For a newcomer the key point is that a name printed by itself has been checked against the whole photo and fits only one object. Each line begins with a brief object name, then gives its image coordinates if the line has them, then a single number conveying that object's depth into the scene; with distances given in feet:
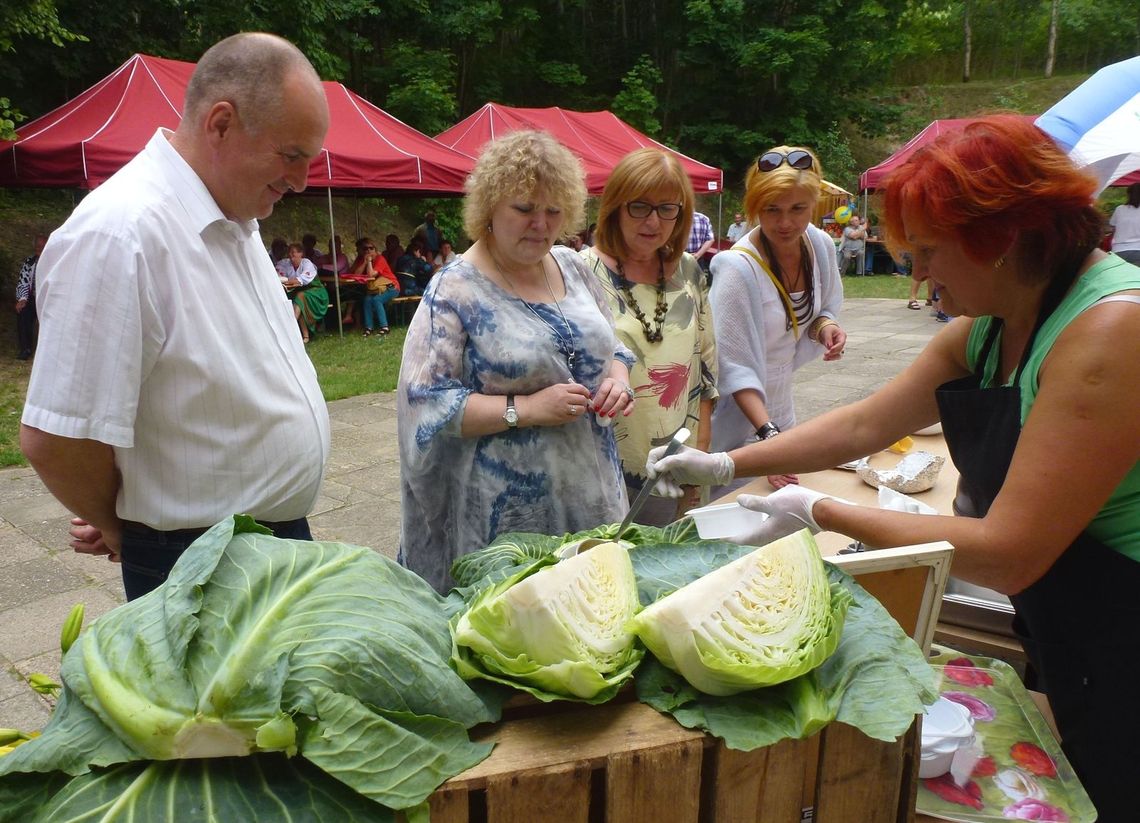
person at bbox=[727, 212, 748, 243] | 65.67
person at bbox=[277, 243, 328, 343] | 40.98
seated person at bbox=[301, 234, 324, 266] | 44.73
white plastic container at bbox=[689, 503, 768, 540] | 6.21
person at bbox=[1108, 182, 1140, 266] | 21.83
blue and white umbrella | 13.32
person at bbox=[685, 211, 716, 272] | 34.86
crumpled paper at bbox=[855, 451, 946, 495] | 8.67
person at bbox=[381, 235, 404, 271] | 50.26
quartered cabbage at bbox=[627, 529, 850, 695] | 3.40
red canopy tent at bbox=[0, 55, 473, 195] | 31.71
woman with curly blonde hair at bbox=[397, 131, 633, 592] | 7.60
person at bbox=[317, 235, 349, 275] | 45.21
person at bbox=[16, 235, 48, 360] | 34.96
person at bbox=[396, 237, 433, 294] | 48.73
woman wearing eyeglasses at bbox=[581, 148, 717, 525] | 9.68
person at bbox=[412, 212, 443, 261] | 54.19
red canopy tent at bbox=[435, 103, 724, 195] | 49.62
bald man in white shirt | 5.54
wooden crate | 3.16
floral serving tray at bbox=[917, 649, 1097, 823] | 4.44
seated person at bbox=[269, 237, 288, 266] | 42.99
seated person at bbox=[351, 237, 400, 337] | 44.21
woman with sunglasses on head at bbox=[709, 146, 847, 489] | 10.32
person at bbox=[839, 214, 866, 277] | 72.64
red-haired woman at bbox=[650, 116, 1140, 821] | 4.61
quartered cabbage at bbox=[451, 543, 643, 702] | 3.32
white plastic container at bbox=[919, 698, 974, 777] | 4.52
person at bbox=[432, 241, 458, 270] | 53.36
